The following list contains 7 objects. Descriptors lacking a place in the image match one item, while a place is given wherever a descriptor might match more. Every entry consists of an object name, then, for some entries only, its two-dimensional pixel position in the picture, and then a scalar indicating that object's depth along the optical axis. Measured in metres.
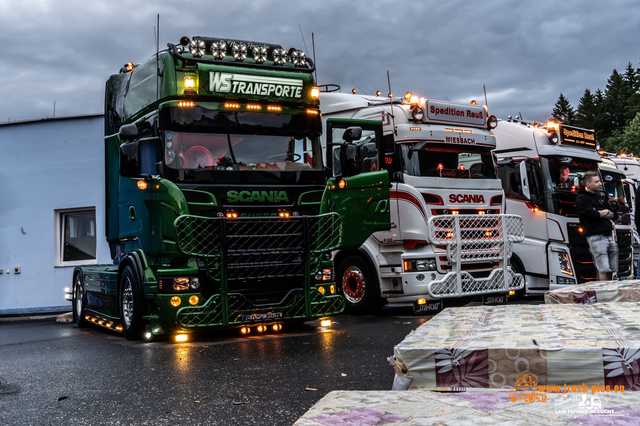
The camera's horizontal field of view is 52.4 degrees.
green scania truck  7.88
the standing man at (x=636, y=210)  10.12
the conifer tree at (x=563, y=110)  105.19
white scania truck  10.39
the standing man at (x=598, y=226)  10.84
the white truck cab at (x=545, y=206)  12.43
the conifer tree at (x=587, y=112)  91.50
